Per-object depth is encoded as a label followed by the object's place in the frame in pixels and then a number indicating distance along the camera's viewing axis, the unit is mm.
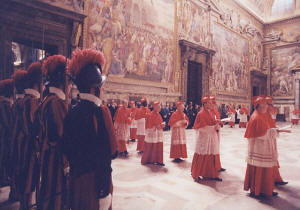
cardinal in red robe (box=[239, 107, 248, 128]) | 17553
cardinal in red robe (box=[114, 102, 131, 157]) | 7488
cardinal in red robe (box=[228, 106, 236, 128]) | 17703
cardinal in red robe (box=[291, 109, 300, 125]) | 21164
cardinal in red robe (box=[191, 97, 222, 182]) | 5254
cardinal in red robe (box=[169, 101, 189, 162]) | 6848
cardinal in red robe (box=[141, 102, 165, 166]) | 6504
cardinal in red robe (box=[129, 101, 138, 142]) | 10205
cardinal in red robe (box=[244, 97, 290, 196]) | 4262
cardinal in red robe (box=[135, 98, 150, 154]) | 8177
